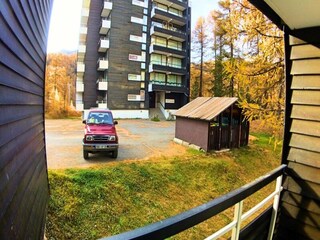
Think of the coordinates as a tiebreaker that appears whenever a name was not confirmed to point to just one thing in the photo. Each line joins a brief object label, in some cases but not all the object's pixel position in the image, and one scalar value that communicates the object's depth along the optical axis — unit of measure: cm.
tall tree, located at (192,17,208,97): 3025
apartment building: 2514
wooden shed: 1102
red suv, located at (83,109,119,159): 838
